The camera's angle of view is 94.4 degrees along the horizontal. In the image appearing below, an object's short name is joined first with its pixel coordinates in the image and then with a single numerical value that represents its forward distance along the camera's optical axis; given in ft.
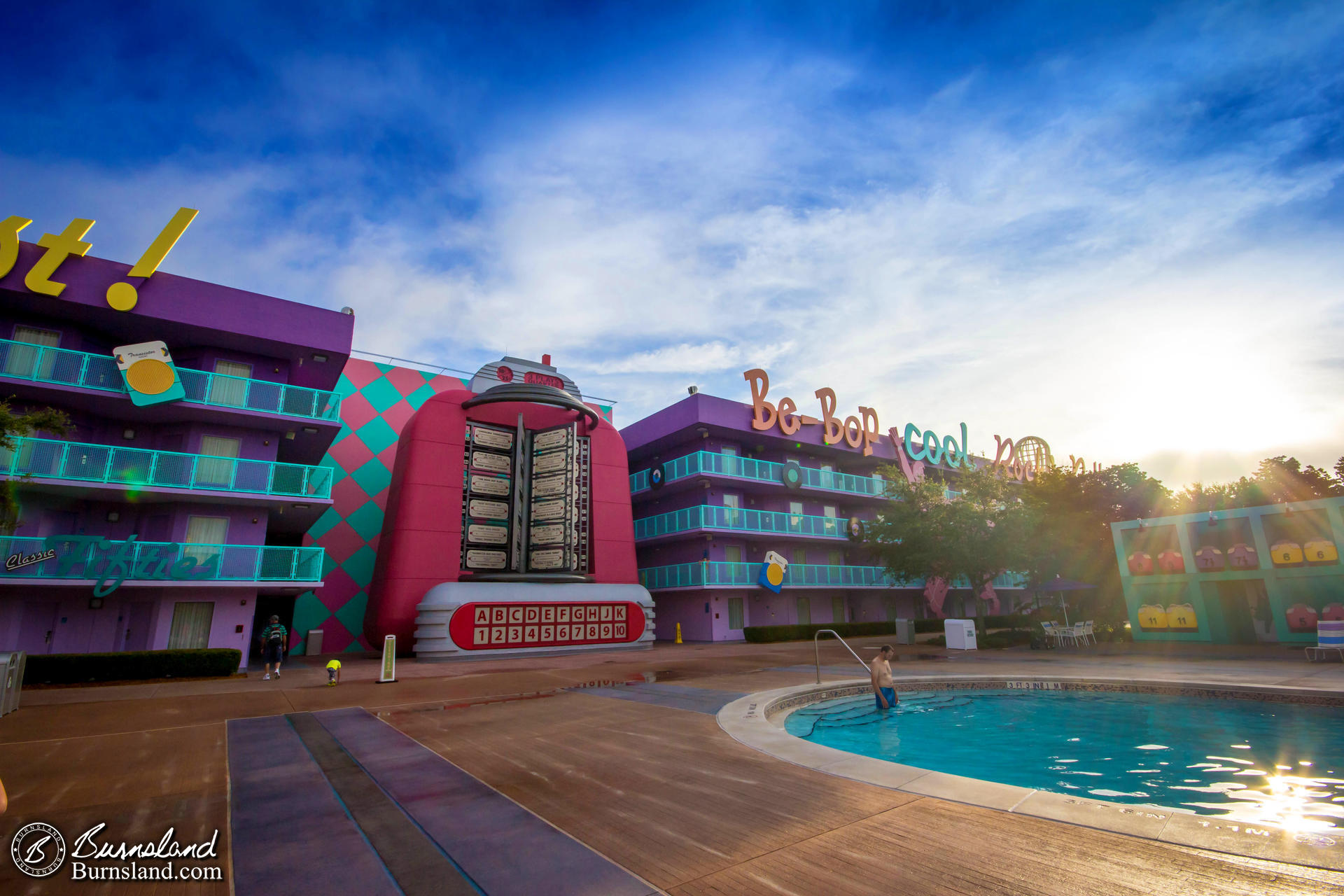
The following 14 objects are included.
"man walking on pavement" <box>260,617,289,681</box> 56.90
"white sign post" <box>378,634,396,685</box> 50.26
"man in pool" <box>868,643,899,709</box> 37.29
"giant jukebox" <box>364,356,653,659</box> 75.00
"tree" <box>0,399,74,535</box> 39.70
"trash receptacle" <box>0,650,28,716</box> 36.27
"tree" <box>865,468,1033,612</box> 88.28
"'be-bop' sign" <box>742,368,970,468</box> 109.60
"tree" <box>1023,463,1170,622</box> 119.24
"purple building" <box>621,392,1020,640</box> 103.30
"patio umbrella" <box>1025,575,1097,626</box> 90.74
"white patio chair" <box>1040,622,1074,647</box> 82.74
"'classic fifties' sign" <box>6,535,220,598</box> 55.98
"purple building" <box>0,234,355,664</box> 58.59
